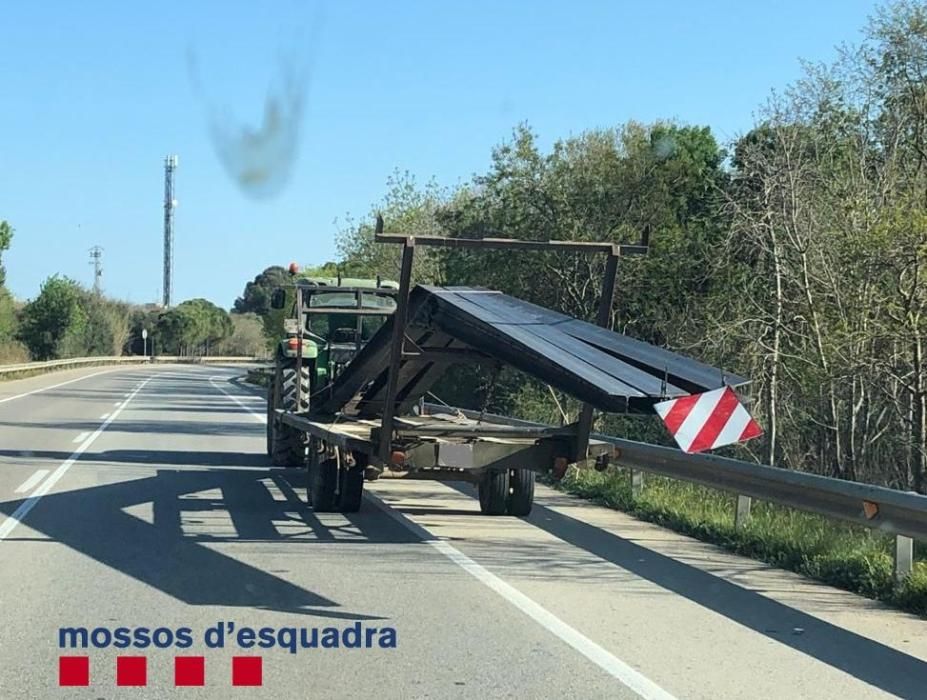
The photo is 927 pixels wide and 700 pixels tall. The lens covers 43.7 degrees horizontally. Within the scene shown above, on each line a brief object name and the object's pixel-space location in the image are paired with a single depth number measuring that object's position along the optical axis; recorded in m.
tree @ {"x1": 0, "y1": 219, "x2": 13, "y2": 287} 61.47
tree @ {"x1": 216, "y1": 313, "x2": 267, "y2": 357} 120.31
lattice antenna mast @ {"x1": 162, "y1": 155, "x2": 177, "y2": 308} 81.38
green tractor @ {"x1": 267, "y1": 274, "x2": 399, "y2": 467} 15.32
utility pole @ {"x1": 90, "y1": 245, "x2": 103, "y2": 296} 103.00
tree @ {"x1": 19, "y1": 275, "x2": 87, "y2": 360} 79.56
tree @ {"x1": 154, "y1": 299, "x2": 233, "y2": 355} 110.50
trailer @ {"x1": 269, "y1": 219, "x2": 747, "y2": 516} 8.52
